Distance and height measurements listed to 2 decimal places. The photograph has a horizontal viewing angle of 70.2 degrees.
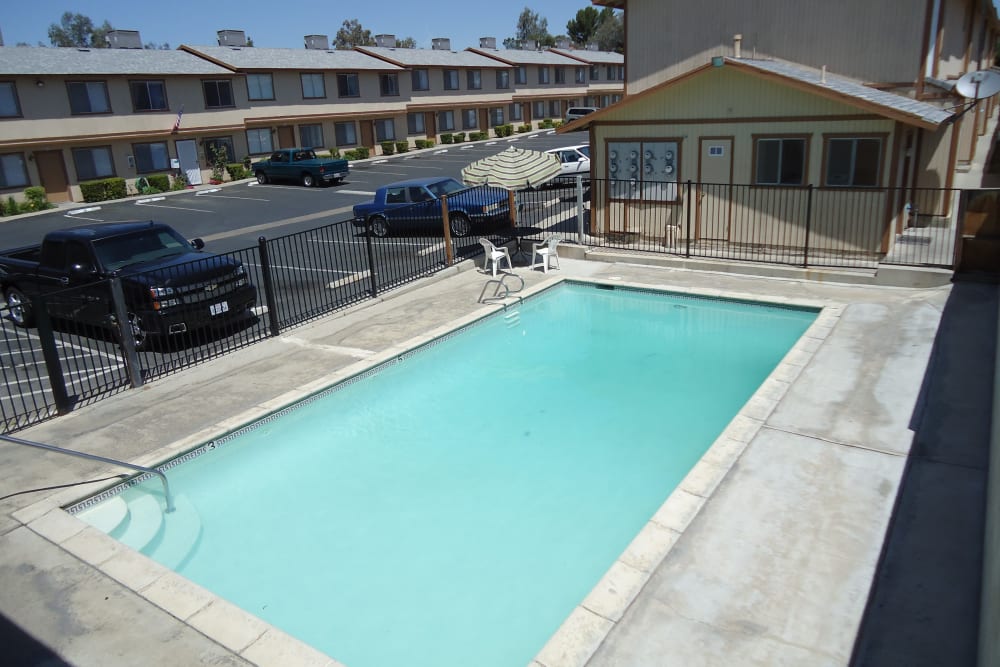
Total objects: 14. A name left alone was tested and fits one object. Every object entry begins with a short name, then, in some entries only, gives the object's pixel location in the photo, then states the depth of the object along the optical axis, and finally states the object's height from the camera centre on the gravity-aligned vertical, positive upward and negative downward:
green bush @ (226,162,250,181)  39.19 -1.52
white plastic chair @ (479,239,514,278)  15.34 -2.58
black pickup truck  11.42 -2.11
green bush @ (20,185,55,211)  31.64 -2.00
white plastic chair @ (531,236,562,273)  15.95 -2.70
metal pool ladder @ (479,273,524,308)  14.34 -3.25
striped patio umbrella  15.48 -0.90
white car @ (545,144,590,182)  28.67 -1.43
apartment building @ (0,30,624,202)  32.59 +2.12
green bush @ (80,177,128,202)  33.66 -1.83
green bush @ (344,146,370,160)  45.24 -1.07
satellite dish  14.66 +0.36
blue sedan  19.62 -2.04
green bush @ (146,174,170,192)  35.84 -1.71
